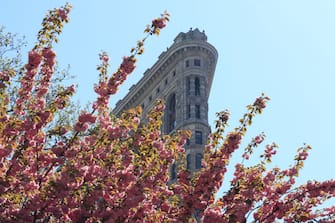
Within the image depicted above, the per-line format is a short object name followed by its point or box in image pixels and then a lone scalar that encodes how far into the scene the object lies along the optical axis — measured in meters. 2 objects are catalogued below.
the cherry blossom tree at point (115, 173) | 16.23
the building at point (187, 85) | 105.99
